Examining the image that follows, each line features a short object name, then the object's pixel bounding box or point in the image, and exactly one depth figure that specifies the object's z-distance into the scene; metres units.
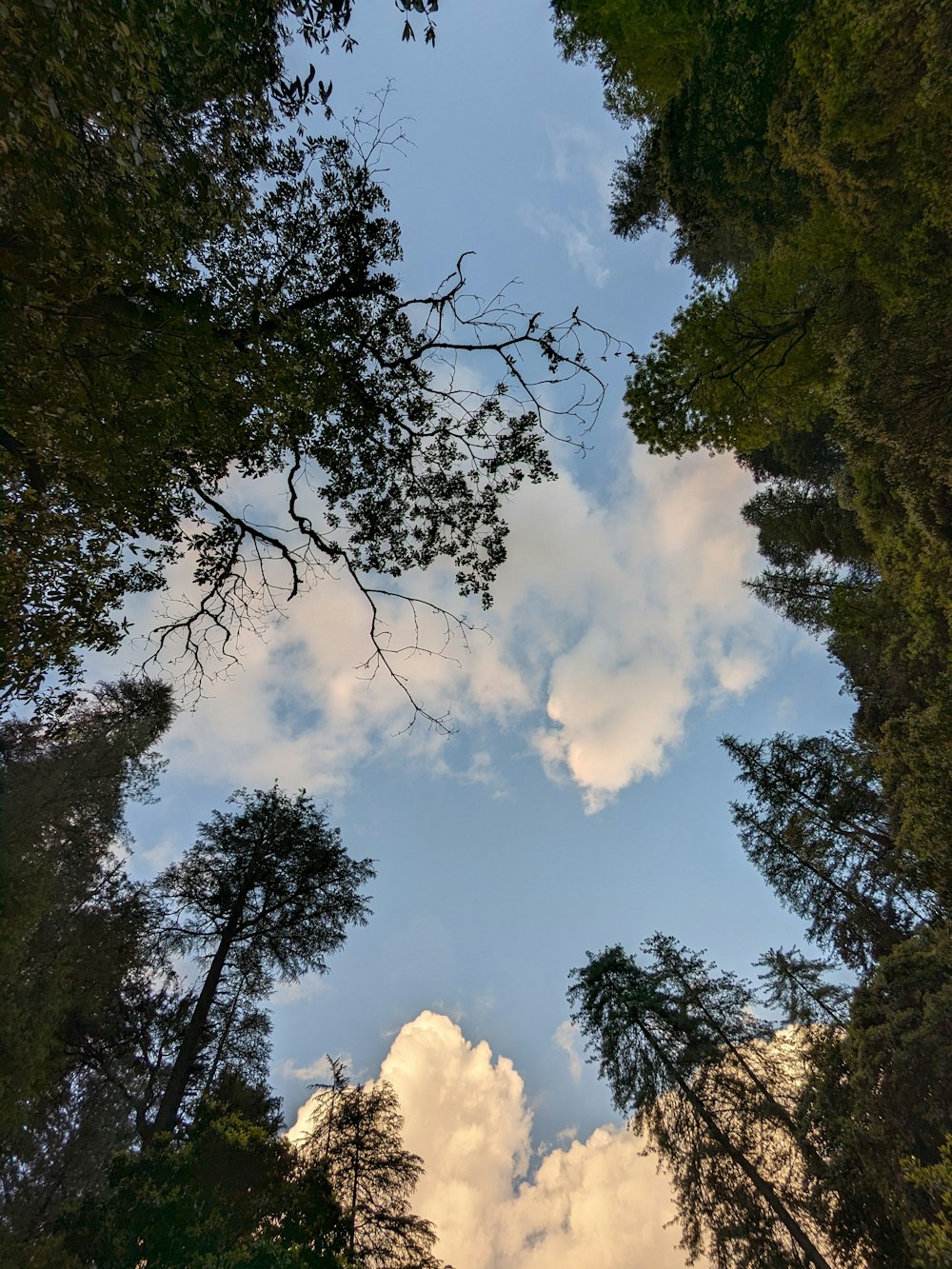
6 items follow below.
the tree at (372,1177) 14.46
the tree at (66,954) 9.97
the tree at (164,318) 3.56
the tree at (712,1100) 14.22
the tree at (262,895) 16.22
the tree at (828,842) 15.00
